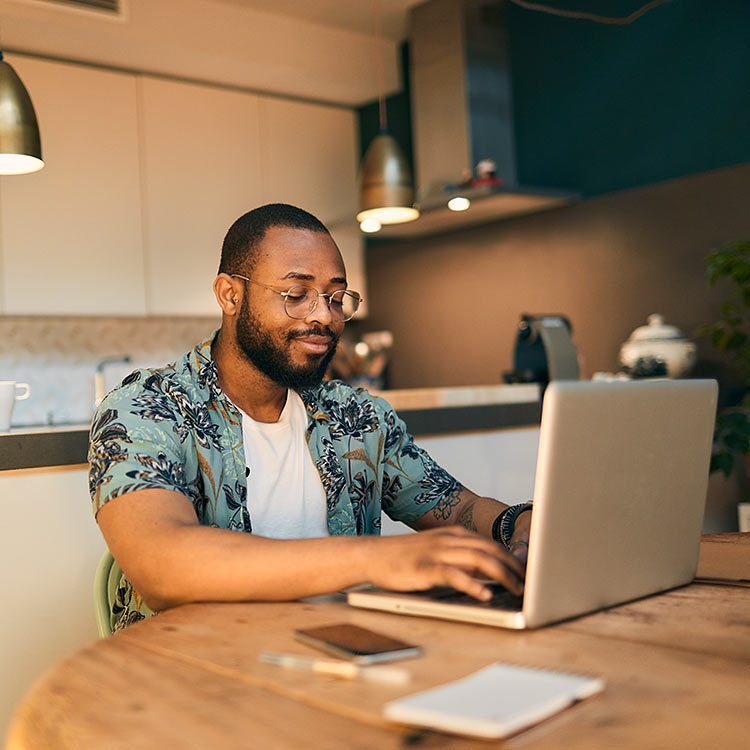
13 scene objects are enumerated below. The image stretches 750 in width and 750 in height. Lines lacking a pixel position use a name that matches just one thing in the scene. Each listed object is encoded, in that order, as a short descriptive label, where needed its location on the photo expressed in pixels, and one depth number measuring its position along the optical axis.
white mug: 1.99
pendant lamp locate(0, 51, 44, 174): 2.43
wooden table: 0.71
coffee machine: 3.34
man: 1.20
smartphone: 0.88
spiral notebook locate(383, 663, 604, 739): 0.69
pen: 0.84
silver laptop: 0.96
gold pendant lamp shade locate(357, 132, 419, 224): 3.53
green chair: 1.47
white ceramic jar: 3.41
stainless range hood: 4.14
